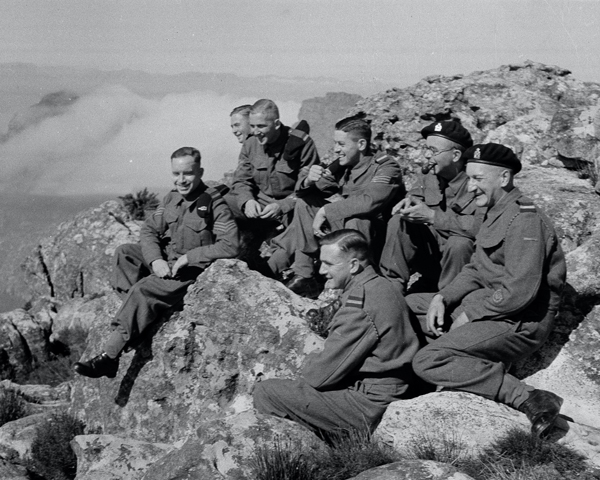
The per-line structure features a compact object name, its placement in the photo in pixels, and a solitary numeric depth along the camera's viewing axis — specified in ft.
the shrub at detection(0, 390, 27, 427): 38.24
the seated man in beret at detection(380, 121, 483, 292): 28.60
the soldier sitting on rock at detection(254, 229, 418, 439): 23.75
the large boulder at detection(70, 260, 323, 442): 29.78
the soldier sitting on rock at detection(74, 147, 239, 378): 30.71
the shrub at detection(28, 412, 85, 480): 32.22
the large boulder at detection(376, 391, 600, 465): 22.63
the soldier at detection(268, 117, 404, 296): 31.32
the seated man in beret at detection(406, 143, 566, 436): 23.70
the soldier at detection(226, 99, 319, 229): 35.86
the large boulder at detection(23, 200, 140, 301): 49.85
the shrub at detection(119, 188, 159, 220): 53.47
